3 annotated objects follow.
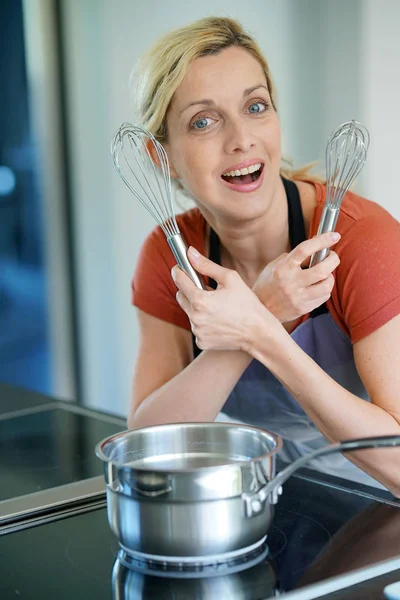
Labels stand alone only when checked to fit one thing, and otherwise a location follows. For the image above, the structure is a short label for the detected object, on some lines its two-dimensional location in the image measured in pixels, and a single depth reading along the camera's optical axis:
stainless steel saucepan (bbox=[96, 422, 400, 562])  0.97
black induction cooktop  0.98
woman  1.22
